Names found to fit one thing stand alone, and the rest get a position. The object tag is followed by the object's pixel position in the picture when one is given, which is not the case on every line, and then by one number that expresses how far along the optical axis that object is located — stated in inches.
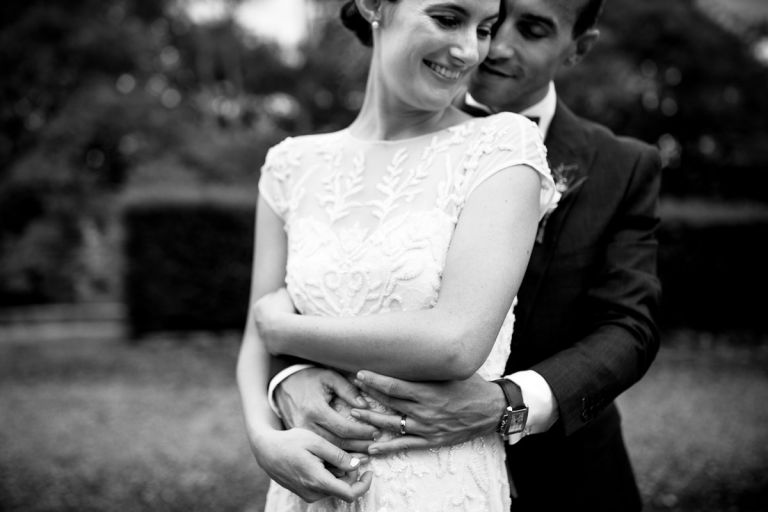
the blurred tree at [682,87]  457.4
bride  69.9
